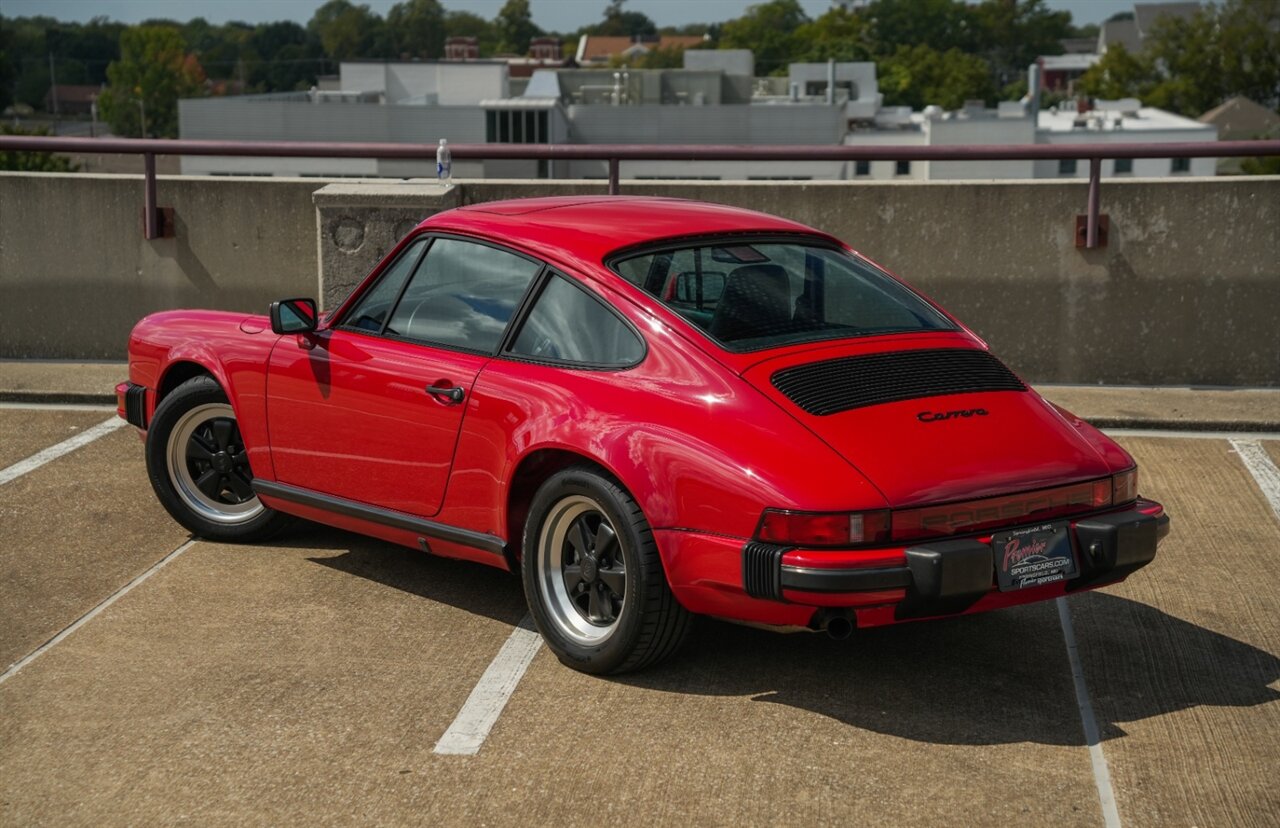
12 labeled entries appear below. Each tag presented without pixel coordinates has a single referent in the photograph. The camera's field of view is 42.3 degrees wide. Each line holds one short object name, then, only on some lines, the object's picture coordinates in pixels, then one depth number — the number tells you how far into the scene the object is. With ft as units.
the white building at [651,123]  307.17
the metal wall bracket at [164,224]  33.94
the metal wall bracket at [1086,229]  31.42
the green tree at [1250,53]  455.22
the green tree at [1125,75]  501.56
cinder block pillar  29.50
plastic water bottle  28.86
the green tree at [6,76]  588.91
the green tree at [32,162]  184.03
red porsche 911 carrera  15.37
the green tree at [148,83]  586.86
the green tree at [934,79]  568.00
